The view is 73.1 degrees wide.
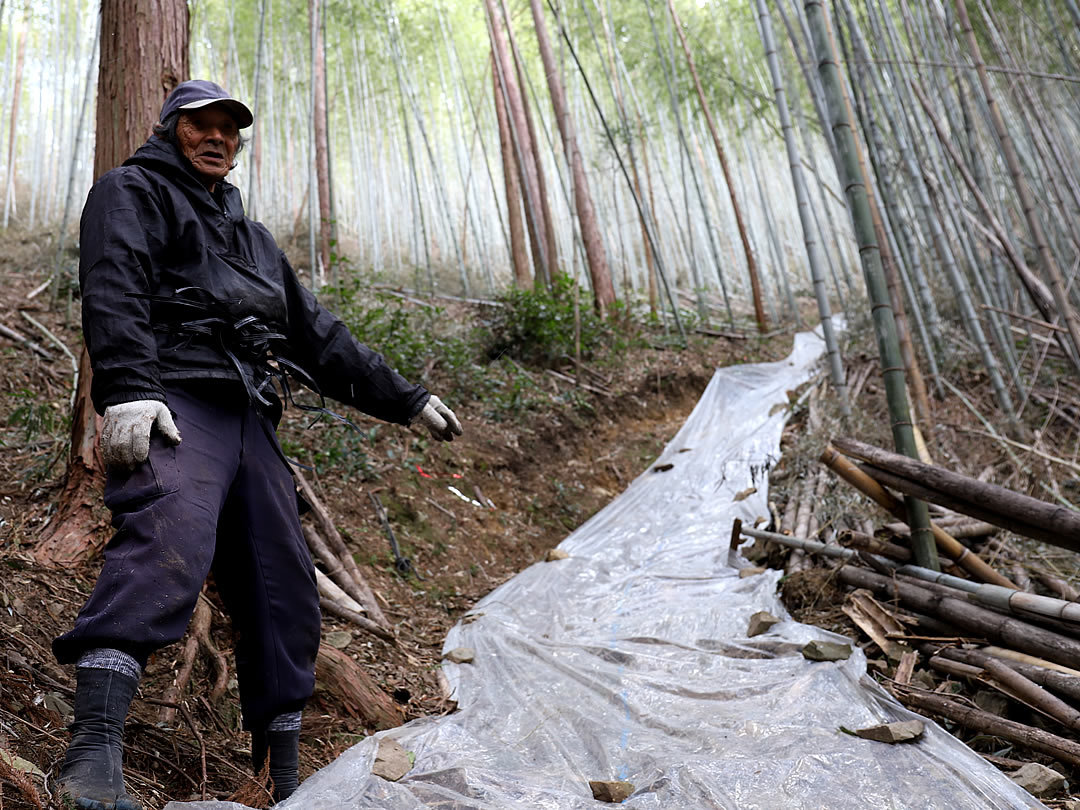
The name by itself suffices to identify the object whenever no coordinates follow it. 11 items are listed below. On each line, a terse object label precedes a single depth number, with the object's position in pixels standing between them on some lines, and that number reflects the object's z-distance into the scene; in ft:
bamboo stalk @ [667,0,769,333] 26.14
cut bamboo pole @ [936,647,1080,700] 5.00
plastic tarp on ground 4.38
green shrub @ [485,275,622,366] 18.47
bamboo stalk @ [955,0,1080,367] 9.97
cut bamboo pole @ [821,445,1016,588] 6.93
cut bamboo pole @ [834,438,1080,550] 5.69
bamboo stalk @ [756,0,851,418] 13.15
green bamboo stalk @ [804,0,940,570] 7.36
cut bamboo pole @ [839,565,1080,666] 5.43
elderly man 3.67
